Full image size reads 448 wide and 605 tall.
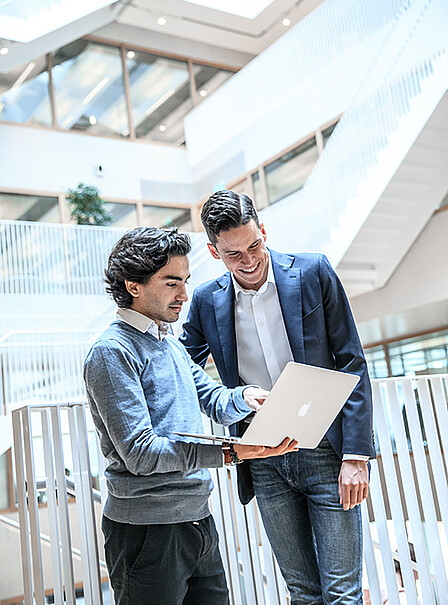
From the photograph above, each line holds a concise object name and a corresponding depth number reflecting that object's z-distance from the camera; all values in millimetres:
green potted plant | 9594
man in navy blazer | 1820
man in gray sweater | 1529
